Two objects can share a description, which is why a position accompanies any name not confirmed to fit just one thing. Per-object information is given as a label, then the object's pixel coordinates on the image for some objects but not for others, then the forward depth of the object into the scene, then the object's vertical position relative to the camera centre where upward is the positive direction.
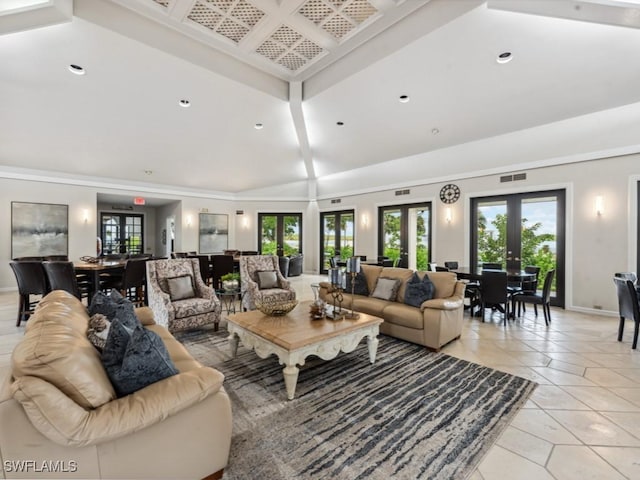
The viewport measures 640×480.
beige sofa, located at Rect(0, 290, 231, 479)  1.10 -0.78
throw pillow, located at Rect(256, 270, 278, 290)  4.79 -0.69
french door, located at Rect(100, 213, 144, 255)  10.27 +0.22
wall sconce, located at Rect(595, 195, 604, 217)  4.98 +0.63
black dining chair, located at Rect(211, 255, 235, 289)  6.13 -0.58
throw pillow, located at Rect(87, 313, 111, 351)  1.75 -0.59
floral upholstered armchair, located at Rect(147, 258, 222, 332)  3.63 -0.79
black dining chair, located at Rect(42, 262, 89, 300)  4.08 -0.55
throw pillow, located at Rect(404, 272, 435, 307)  3.65 -0.65
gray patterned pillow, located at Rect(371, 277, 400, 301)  4.05 -0.70
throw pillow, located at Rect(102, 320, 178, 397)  1.42 -0.63
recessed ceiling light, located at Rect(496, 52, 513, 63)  3.70 +2.40
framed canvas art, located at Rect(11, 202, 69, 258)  6.75 +0.20
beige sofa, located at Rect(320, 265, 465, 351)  3.31 -0.90
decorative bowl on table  3.06 -0.74
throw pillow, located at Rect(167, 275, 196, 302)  3.89 -0.68
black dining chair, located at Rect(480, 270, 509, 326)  4.30 -0.74
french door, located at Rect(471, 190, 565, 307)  5.55 +0.18
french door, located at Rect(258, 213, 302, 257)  10.56 +0.34
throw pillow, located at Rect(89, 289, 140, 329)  2.14 -0.56
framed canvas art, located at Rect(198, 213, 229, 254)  9.83 +0.22
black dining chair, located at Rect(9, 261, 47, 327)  4.19 -0.63
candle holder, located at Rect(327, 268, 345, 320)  3.07 -0.44
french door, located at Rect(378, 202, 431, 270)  7.66 +0.16
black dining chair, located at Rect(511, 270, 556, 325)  4.38 -0.89
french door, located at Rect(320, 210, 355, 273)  9.59 +0.15
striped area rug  1.70 -1.33
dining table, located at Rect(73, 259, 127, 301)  4.54 -0.52
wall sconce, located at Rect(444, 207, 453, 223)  6.96 +0.62
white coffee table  2.37 -0.88
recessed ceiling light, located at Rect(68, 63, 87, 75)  3.99 +2.38
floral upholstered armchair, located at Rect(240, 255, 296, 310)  4.55 -0.71
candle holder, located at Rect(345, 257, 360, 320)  3.18 -0.30
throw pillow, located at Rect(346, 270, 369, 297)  4.39 -0.72
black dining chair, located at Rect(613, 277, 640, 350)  3.36 -0.75
